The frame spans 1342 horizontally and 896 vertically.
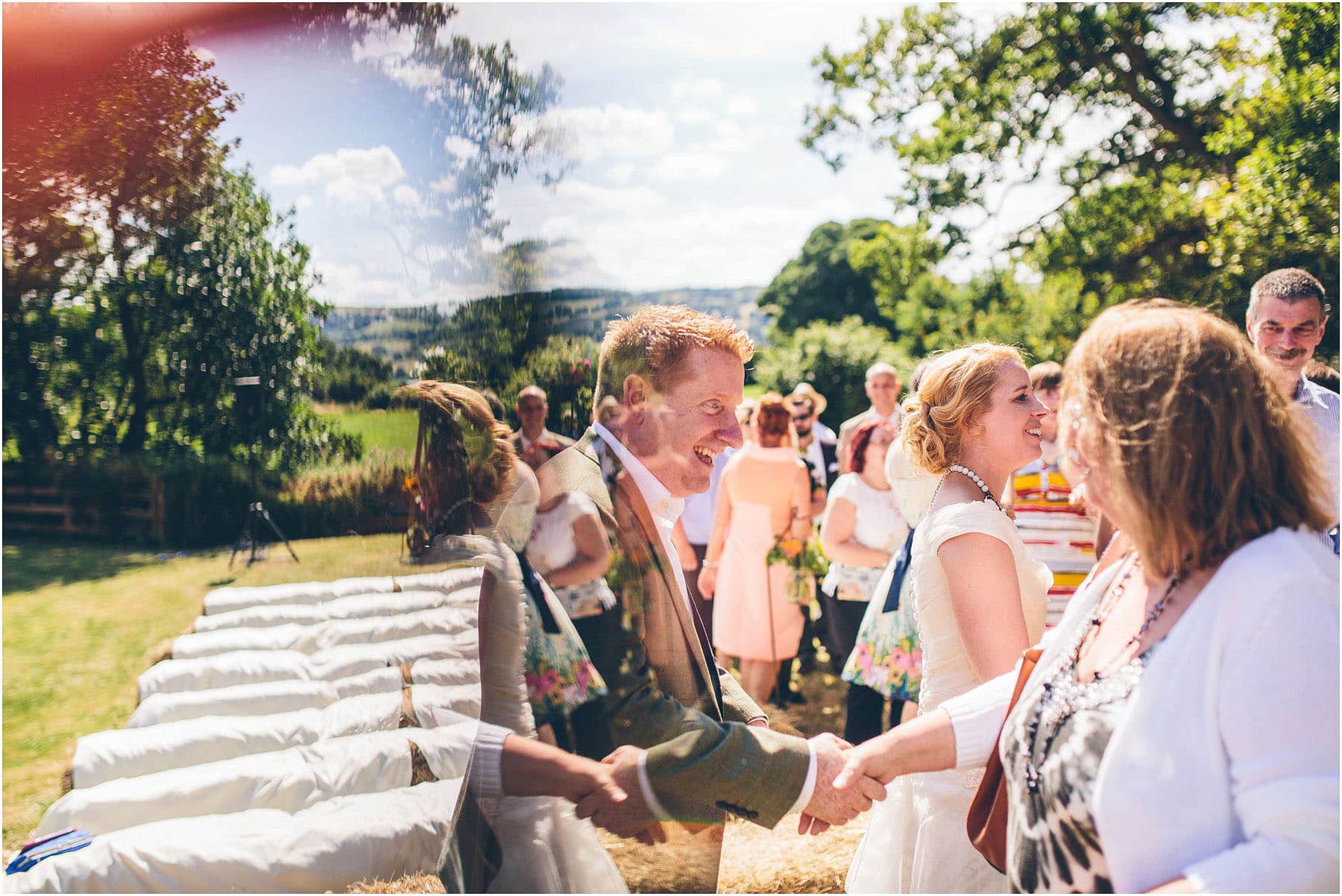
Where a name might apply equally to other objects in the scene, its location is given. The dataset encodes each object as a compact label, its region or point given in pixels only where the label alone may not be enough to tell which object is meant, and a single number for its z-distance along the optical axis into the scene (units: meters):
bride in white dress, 1.67
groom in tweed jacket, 1.27
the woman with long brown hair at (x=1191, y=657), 0.85
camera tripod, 4.12
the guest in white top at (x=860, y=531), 4.02
